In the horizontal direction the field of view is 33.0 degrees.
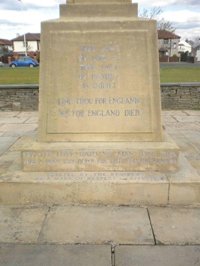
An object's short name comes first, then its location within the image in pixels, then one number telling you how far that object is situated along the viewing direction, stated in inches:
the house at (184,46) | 4148.1
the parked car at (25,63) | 1737.2
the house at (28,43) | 3346.5
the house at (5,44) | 3608.8
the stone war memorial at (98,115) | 153.1
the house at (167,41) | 2982.0
